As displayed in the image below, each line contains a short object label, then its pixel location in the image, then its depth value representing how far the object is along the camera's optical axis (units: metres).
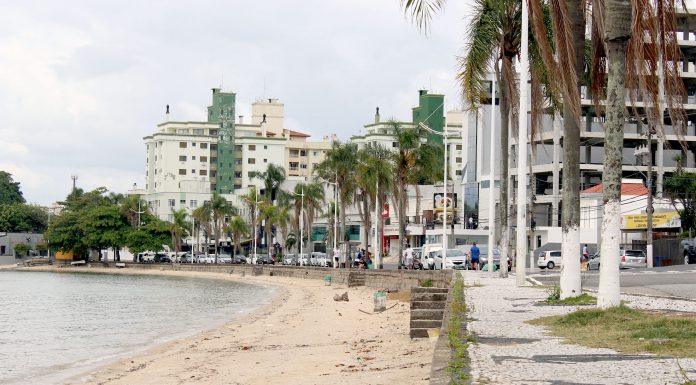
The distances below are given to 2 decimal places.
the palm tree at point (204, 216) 142.25
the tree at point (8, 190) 192.12
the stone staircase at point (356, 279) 59.38
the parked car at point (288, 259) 119.15
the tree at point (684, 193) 69.44
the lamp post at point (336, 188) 92.93
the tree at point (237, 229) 135.25
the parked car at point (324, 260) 102.43
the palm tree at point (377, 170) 75.88
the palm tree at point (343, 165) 91.81
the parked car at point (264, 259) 119.38
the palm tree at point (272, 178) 131.25
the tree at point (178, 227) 139.50
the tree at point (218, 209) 140.62
